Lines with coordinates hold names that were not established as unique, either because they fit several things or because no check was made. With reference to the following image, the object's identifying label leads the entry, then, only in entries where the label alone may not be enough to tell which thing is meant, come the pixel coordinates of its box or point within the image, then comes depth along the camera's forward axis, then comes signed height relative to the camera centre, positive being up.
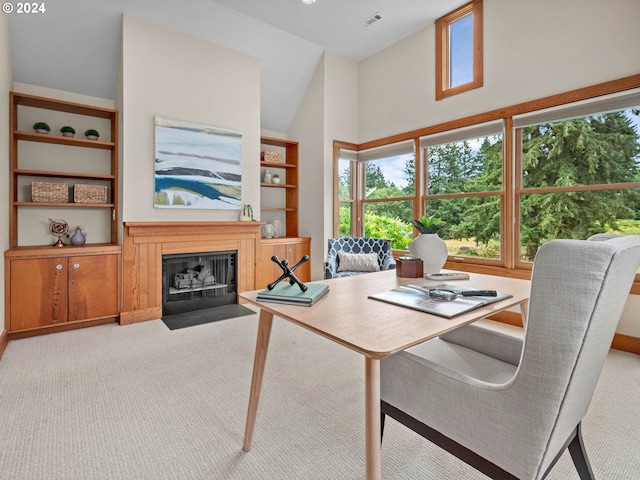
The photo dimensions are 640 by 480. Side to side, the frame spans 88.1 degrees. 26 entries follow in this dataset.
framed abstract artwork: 3.63 +0.84
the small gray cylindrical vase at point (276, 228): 5.08 +0.16
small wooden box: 1.79 -0.16
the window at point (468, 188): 3.61 +0.59
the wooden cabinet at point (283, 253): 4.57 -0.21
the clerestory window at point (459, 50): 3.63 +2.19
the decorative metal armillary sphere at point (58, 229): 3.42 +0.10
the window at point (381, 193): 4.50 +0.65
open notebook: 1.14 -0.24
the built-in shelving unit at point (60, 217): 3.02 +0.23
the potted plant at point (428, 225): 1.89 +0.08
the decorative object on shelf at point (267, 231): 4.97 +0.11
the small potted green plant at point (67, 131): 3.47 +1.14
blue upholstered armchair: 3.90 -0.22
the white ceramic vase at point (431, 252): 1.82 -0.08
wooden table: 0.91 -0.27
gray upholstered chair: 0.76 -0.41
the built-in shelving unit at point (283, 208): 4.67 +0.48
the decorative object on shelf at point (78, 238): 3.47 +0.00
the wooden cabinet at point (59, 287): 2.95 -0.46
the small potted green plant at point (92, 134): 3.64 +1.16
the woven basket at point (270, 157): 4.89 +1.22
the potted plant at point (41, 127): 3.36 +1.14
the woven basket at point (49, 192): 3.35 +0.48
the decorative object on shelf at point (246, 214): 4.20 +0.31
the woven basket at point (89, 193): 3.54 +0.49
